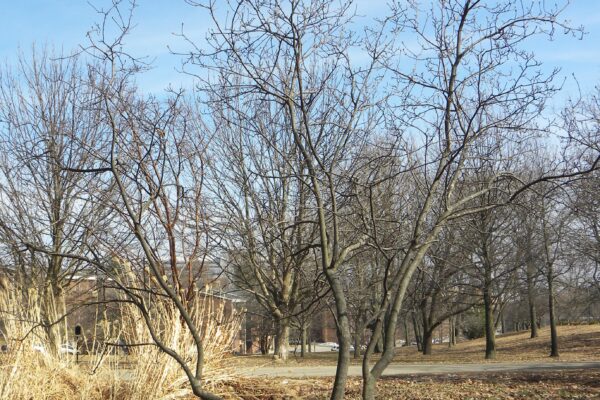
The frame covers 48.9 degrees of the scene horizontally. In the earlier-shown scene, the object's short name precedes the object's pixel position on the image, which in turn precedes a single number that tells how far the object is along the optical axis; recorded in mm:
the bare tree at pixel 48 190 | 14436
